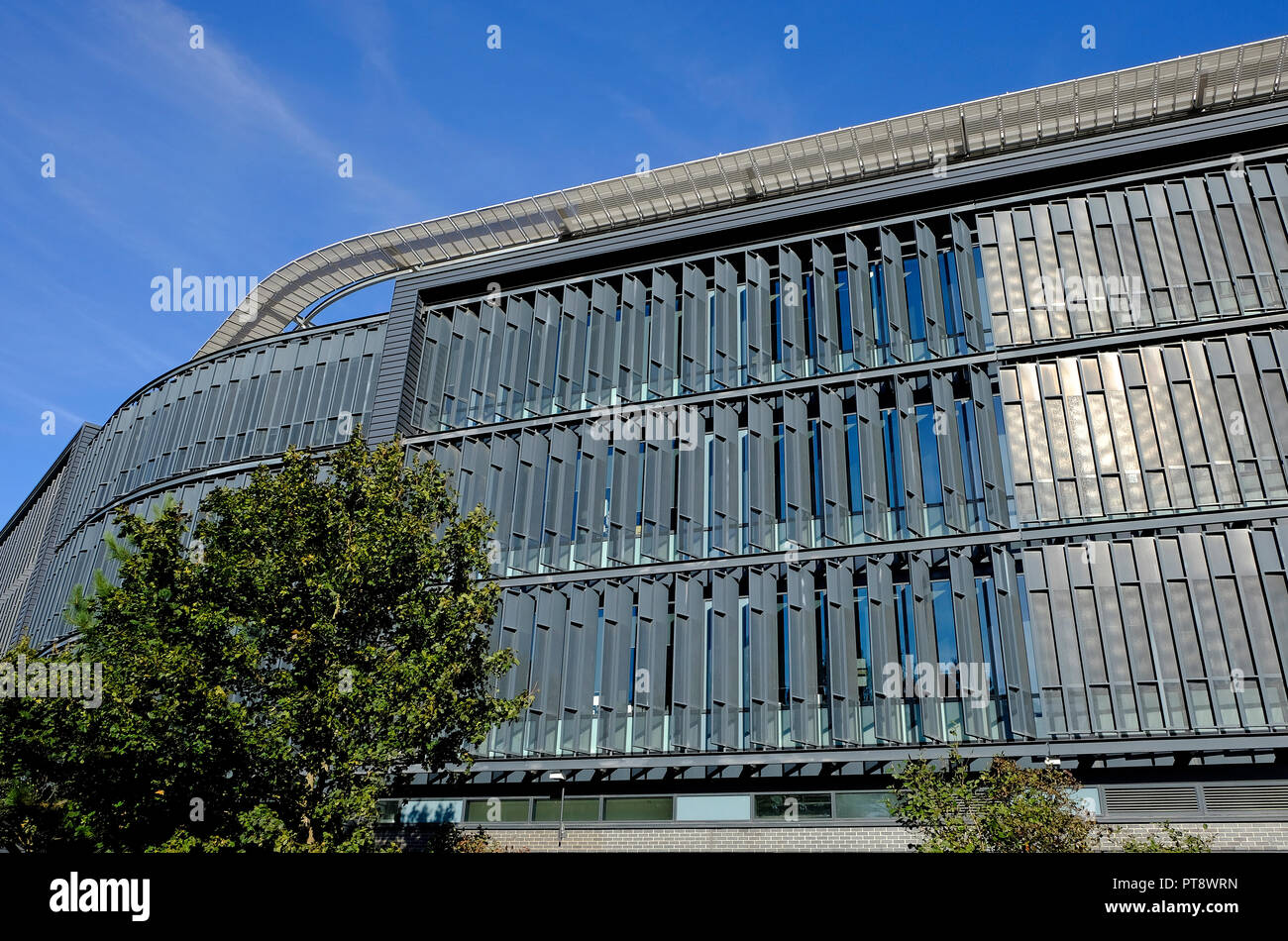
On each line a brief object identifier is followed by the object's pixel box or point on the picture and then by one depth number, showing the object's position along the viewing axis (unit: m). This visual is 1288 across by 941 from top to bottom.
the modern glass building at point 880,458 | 24.73
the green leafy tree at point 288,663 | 16.97
